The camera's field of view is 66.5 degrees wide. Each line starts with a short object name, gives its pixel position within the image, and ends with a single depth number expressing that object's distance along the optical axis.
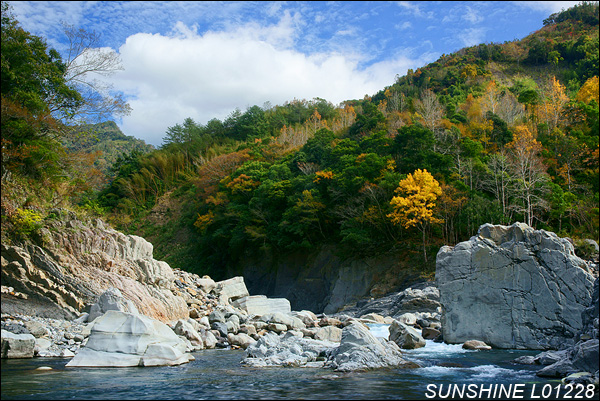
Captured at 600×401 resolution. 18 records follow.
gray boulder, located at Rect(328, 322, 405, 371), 9.88
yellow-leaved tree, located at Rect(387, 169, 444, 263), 27.20
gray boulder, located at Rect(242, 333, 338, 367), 10.60
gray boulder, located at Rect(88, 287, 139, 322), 13.14
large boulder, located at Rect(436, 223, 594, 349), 12.52
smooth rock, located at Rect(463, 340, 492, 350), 12.69
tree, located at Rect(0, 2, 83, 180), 15.51
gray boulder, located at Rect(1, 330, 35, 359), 10.03
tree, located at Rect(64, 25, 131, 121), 19.75
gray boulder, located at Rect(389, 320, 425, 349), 13.11
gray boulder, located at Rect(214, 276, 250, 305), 21.58
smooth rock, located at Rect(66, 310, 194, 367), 9.70
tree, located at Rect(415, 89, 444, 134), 34.97
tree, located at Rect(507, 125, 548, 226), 25.36
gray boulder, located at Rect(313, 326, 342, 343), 14.65
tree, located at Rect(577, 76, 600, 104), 37.28
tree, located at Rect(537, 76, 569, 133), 34.25
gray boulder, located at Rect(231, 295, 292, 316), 20.22
